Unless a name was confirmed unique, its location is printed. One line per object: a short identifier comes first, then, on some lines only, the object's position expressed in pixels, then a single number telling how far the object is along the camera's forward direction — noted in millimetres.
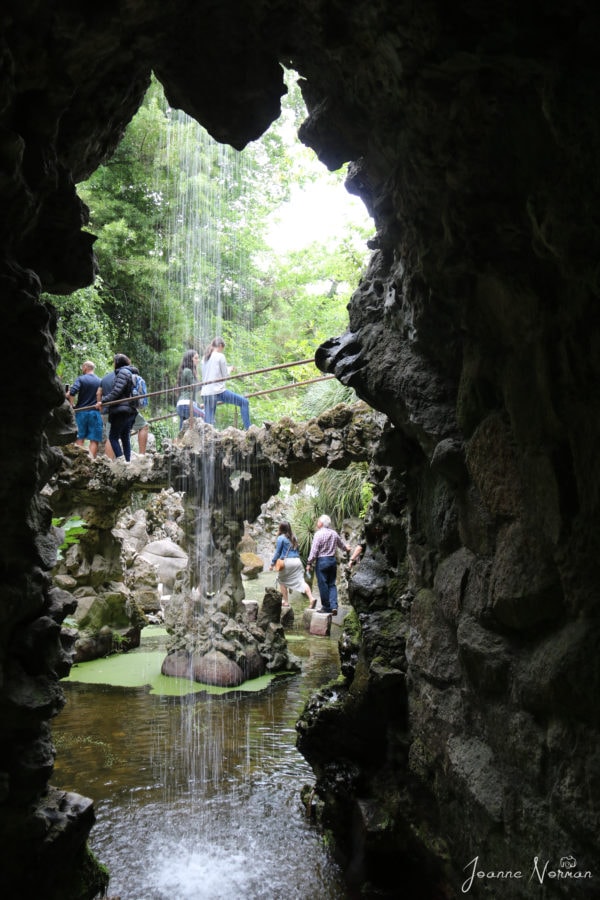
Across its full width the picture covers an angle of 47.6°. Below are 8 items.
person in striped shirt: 10180
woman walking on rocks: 10648
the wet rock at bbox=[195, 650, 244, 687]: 8086
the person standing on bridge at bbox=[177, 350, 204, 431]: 9023
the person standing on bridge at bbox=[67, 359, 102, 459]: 9047
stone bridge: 8195
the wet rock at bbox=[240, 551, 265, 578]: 17203
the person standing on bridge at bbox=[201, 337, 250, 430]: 8906
